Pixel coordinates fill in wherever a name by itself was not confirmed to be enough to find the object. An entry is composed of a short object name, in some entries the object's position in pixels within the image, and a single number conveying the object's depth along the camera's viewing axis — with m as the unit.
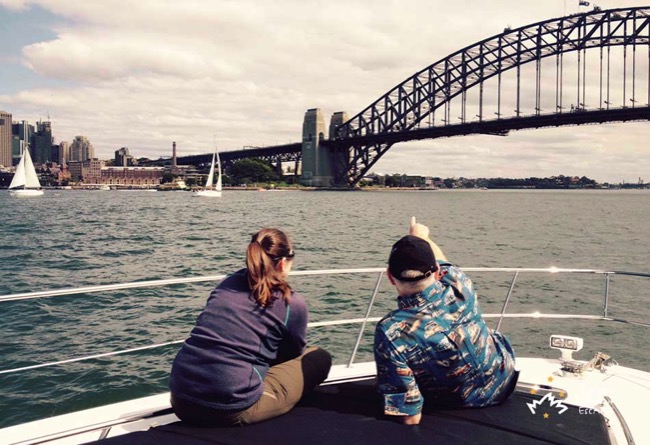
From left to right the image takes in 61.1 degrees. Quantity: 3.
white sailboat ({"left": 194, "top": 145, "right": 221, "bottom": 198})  77.01
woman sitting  2.29
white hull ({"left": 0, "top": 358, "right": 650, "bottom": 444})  2.51
